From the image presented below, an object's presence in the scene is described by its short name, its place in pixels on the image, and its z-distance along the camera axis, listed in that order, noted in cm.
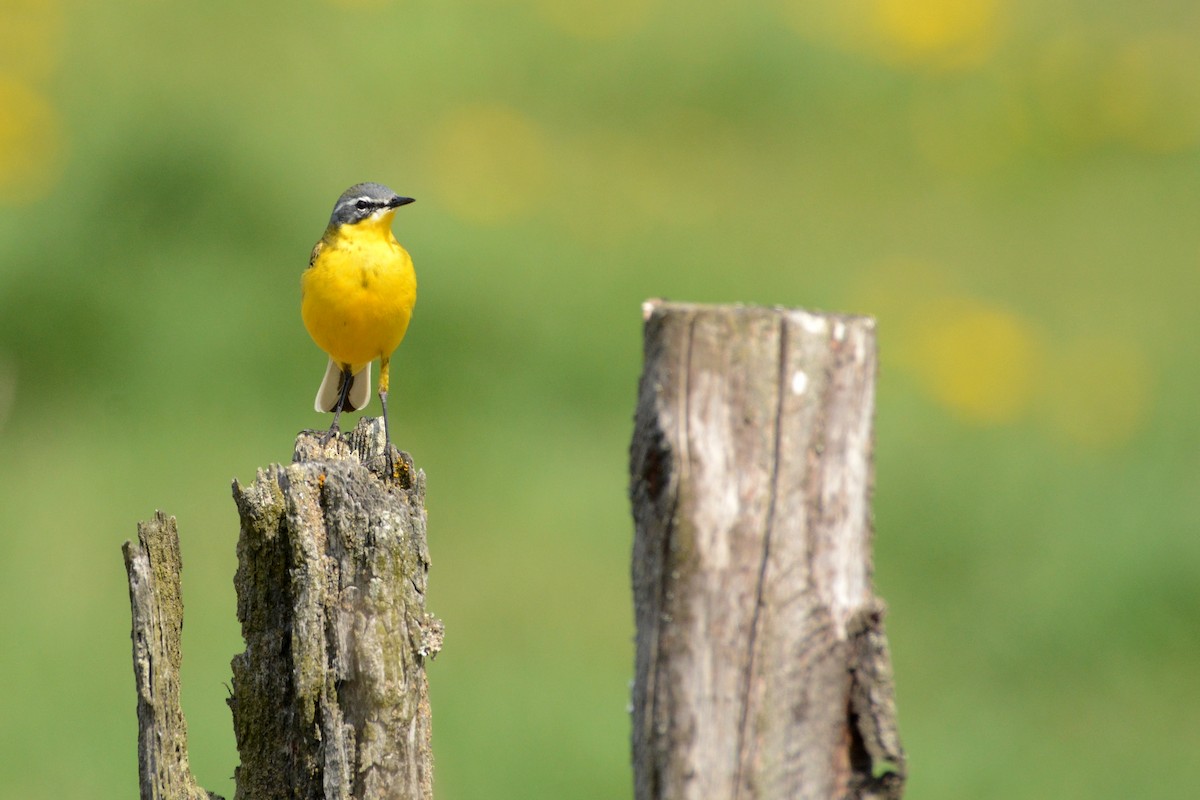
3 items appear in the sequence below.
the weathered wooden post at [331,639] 812
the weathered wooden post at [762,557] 621
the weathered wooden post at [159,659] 830
